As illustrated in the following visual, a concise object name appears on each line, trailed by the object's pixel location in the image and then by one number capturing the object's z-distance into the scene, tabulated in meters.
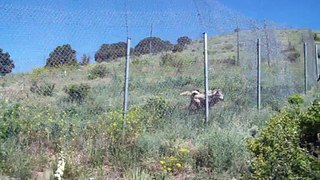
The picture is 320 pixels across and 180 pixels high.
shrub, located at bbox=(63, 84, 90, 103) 9.25
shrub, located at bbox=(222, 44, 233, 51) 14.42
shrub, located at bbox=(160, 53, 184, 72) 11.19
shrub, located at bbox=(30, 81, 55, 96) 8.19
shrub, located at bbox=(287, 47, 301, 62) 17.16
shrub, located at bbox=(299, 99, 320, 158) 5.61
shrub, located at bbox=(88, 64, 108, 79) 11.05
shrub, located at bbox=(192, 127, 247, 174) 6.05
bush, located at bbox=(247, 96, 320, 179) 4.20
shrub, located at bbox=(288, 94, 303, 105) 9.59
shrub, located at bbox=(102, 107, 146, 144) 6.70
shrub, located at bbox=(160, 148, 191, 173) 5.94
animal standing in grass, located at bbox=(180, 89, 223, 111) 10.26
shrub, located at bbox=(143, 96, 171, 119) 7.93
